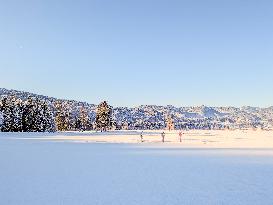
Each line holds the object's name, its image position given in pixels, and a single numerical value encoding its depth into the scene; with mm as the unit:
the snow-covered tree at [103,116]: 107312
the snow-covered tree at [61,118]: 108812
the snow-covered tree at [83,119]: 120562
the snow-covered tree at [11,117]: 93312
